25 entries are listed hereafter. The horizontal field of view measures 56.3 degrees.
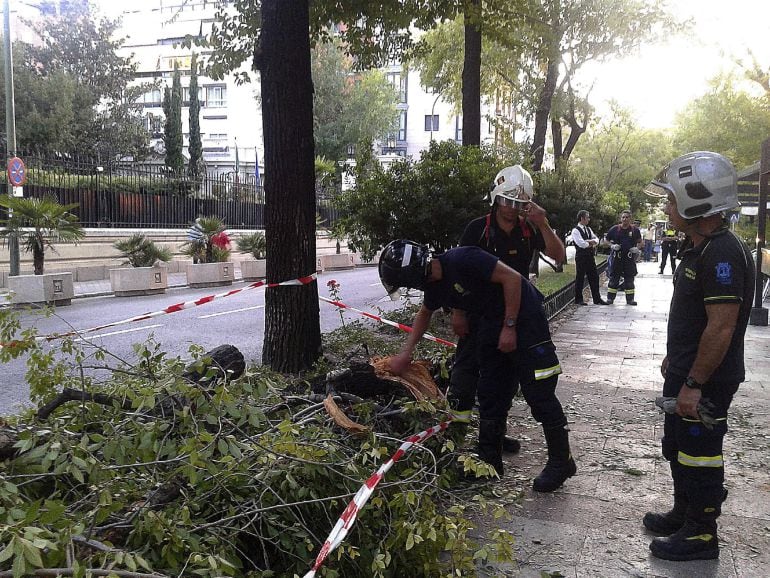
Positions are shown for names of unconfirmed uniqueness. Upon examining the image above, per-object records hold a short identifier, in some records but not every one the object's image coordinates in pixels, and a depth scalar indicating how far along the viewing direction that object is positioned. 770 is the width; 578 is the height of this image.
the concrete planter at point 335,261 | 27.13
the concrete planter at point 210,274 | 18.77
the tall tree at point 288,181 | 5.89
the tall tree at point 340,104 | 47.03
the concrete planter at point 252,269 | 21.38
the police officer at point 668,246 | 24.22
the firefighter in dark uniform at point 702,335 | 3.18
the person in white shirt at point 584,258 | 14.03
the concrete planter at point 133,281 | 16.20
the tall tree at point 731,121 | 27.19
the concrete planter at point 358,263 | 30.58
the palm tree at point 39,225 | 14.21
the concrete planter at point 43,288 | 13.77
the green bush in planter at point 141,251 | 17.53
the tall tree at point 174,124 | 46.00
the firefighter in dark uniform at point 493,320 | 3.99
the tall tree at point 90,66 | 38.38
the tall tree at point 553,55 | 19.47
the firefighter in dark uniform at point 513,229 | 4.96
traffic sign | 15.77
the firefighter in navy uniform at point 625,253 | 14.42
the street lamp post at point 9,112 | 15.88
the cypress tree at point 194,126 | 49.47
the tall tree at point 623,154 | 45.56
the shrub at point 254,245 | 22.77
